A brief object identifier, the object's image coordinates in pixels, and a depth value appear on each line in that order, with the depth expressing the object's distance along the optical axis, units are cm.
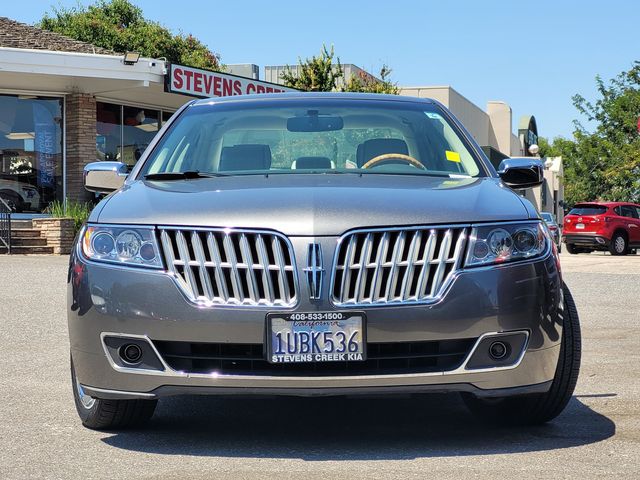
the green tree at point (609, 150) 4753
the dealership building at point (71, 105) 2313
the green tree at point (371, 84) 3478
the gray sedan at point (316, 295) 427
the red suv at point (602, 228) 3075
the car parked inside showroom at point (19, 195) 2417
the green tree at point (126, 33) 5081
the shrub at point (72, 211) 2159
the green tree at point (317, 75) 3356
